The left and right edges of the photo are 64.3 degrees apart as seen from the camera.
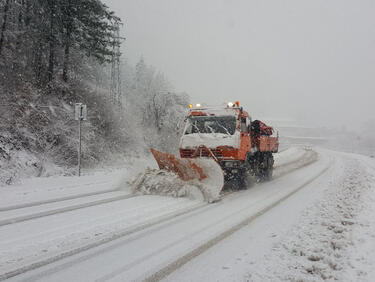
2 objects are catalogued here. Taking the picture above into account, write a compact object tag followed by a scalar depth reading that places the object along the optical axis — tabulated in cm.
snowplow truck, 800
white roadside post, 1173
